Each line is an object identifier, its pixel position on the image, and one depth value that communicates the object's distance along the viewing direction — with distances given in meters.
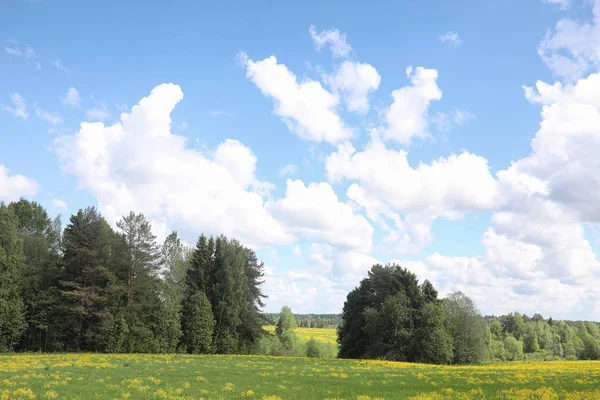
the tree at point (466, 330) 70.38
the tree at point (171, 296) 64.94
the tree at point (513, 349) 121.50
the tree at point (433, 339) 64.62
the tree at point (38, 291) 61.03
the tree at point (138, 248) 65.19
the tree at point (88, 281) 60.81
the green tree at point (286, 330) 103.72
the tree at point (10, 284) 56.31
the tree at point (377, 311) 69.60
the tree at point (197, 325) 67.56
